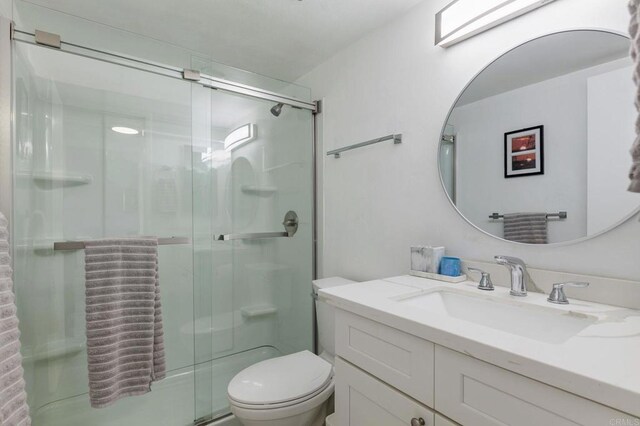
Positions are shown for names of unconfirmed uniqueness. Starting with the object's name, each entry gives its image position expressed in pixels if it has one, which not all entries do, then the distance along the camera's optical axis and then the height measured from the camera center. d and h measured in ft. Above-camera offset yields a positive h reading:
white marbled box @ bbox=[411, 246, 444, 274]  4.29 -0.71
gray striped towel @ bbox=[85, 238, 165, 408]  4.39 -1.63
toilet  4.09 -2.52
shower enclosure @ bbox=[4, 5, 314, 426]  5.01 -0.02
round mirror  3.11 +0.78
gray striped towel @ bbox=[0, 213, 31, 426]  2.67 -1.32
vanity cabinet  1.89 -1.39
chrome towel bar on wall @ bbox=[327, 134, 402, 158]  5.11 +1.16
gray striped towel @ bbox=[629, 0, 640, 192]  2.03 +0.85
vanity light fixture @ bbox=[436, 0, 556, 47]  3.66 +2.40
